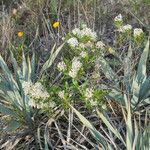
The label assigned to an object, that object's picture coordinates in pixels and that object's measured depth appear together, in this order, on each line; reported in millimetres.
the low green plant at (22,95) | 2838
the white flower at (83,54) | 2949
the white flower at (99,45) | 3078
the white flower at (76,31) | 3139
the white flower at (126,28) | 3152
